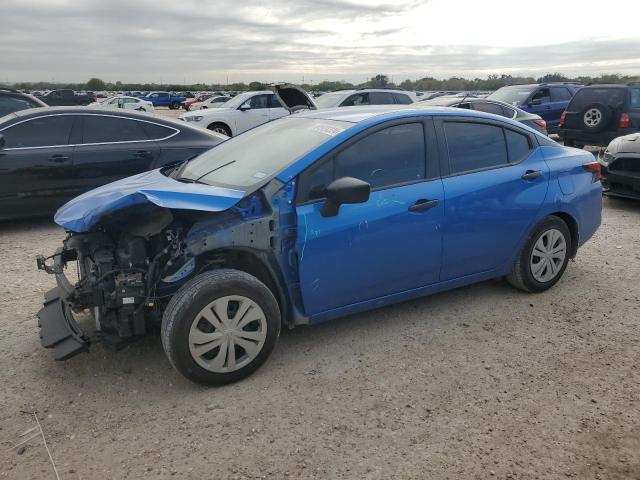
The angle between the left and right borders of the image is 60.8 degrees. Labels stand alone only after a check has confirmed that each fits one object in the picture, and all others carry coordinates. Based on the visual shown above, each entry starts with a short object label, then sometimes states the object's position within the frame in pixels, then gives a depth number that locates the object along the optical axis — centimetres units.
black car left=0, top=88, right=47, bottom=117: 1005
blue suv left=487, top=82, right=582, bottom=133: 1500
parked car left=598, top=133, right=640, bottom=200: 724
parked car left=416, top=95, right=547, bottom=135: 1188
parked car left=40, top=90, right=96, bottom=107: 2460
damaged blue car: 314
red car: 4322
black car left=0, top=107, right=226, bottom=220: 619
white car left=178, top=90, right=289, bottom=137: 1565
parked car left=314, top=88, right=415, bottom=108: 1432
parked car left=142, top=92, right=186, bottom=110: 4933
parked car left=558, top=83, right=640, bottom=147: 1165
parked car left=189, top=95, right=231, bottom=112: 3007
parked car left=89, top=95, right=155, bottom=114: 2912
